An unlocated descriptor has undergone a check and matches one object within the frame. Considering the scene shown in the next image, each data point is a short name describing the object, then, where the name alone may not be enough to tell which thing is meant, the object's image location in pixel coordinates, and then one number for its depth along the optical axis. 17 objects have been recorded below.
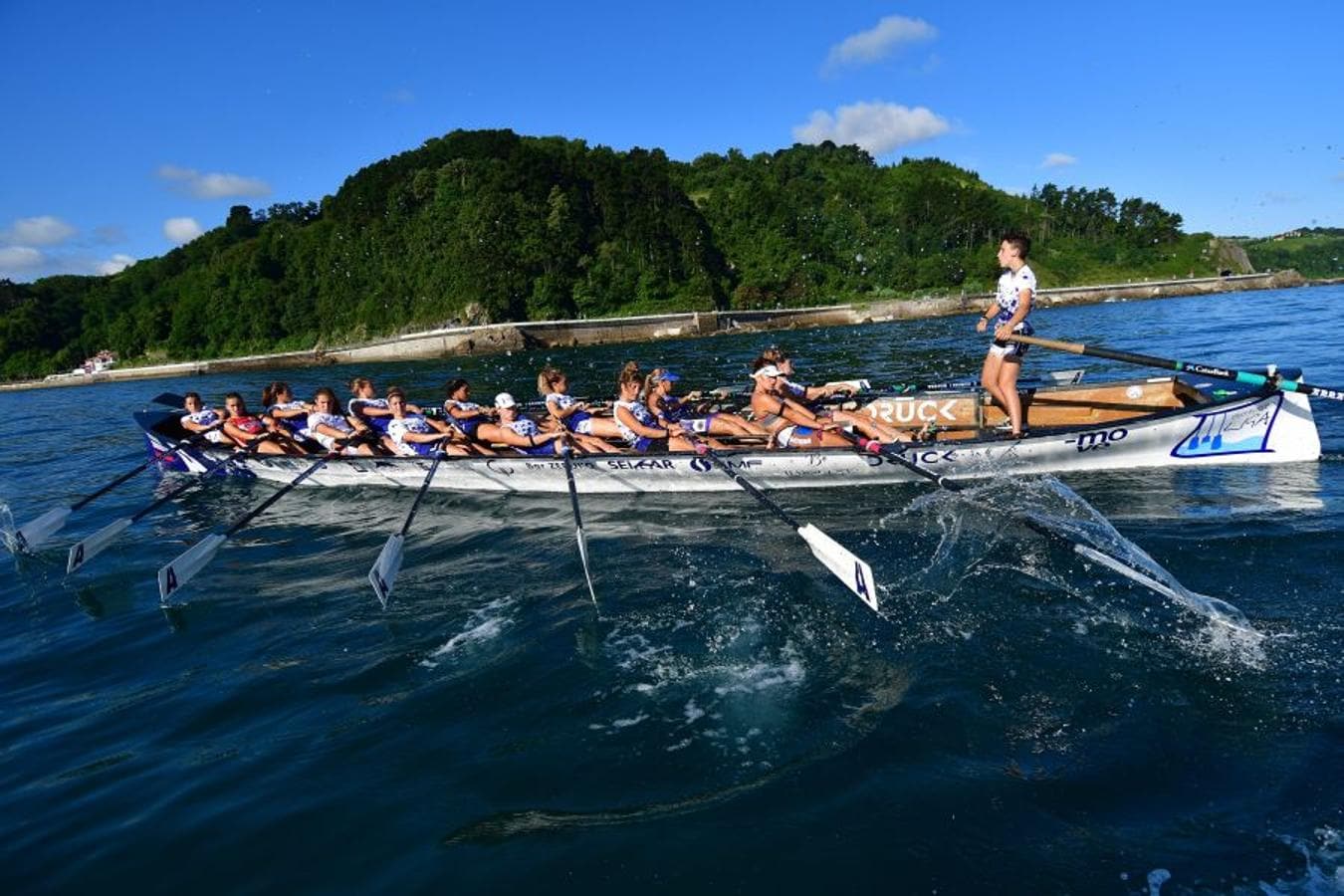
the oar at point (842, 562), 6.29
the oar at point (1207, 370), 9.37
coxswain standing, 10.11
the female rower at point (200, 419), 16.38
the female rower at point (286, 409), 15.84
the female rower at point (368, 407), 15.34
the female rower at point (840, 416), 11.62
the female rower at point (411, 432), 13.72
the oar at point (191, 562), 8.02
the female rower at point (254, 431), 15.54
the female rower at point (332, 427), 14.25
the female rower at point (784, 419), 11.46
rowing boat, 10.20
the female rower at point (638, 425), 11.99
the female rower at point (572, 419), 12.91
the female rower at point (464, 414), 14.05
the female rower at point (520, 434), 13.27
